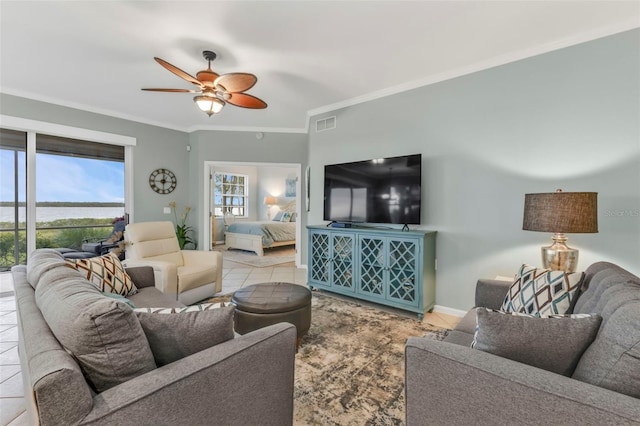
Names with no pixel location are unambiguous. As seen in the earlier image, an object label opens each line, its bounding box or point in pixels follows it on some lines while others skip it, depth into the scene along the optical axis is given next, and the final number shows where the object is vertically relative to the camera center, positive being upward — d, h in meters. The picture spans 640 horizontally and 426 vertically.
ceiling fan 2.31 +1.09
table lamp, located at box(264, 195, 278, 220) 8.78 +0.21
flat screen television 3.10 +0.24
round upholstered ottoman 2.04 -0.74
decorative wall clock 4.92 +0.48
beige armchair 2.72 -0.60
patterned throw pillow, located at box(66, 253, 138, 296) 1.96 -0.49
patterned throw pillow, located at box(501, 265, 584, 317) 1.42 -0.43
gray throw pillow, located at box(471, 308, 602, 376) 0.96 -0.44
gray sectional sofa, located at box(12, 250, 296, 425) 0.72 -0.52
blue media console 2.88 -0.63
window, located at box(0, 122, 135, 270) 3.77 +0.24
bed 6.49 -0.65
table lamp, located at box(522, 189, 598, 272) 1.96 -0.04
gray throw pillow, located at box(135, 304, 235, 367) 1.02 -0.46
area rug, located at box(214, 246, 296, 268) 5.56 -1.08
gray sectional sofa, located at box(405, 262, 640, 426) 0.77 -0.52
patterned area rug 1.57 -1.13
